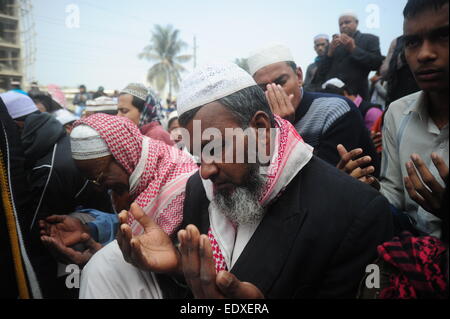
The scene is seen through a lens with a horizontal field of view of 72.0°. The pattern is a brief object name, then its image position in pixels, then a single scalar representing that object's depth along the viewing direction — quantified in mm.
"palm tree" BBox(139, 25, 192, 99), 42000
